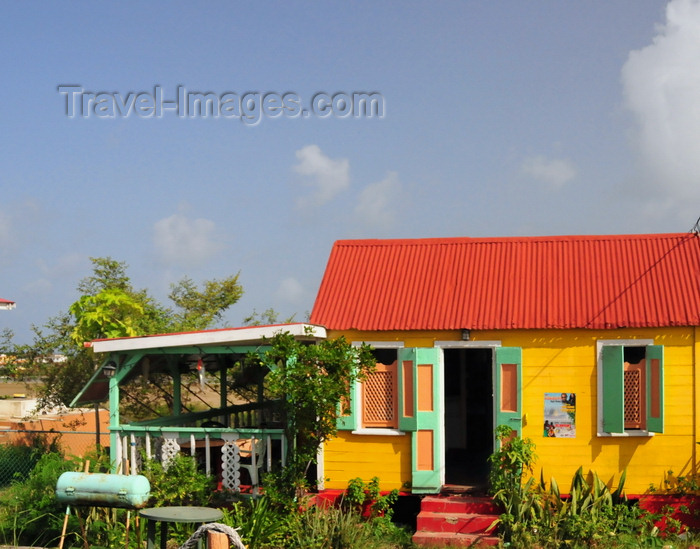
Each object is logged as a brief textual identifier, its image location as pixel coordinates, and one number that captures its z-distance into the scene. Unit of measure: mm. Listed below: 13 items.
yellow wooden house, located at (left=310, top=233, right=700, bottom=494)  11227
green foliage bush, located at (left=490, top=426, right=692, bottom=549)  10188
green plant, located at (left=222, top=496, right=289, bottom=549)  10242
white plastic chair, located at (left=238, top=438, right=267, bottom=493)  11562
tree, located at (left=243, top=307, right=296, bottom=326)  25891
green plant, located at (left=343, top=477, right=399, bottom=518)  11414
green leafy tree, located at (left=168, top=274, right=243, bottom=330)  26375
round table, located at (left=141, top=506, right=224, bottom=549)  7934
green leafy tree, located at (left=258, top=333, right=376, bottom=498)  10469
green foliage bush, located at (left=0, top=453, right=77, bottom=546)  11039
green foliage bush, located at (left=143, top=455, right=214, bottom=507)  11172
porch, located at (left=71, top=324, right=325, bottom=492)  11523
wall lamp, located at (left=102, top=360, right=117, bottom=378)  12062
